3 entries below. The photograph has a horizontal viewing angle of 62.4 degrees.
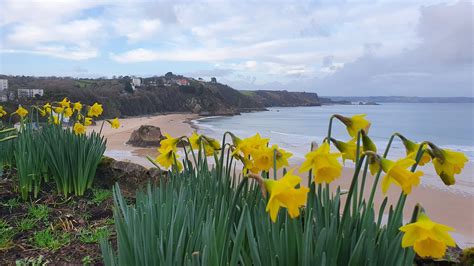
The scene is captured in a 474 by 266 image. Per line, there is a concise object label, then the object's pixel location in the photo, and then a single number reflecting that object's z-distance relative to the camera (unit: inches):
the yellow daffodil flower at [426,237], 41.2
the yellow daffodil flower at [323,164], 48.9
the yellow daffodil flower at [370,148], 51.3
